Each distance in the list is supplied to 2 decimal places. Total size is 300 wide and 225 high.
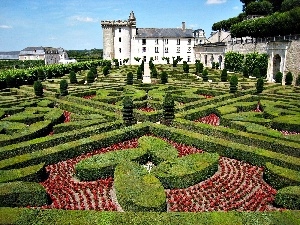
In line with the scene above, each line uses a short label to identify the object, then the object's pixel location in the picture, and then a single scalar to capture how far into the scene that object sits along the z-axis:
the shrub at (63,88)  25.63
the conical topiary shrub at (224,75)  36.81
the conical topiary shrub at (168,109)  17.38
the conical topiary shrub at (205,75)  36.99
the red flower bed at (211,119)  19.00
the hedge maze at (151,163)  8.75
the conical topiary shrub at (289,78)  33.28
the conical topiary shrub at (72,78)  35.19
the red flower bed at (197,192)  9.57
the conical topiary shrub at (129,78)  32.62
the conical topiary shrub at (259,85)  26.72
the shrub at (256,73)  38.42
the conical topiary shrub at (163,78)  33.99
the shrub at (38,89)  25.61
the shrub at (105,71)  44.02
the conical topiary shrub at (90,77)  36.03
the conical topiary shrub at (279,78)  34.12
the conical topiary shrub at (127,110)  16.89
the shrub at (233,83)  26.35
